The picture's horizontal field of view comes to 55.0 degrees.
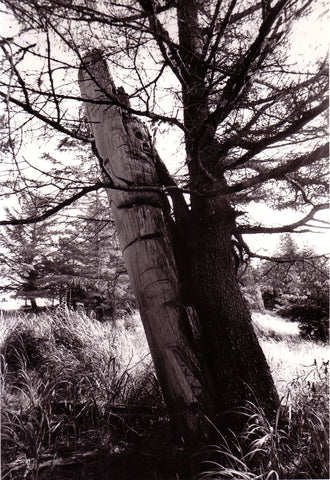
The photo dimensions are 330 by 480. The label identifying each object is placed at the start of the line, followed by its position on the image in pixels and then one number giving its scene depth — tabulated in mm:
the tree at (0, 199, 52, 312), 11155
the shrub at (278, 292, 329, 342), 9711
